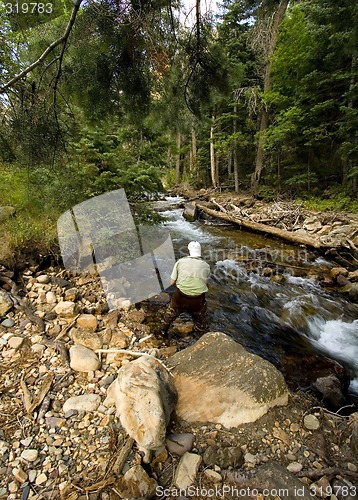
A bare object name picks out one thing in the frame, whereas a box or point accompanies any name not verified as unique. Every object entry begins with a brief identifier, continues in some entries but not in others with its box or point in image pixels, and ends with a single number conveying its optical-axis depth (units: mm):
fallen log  7633
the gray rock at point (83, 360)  2637
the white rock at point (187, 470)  1637
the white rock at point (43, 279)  4086
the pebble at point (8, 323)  3119
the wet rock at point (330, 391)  2727
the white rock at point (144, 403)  1770
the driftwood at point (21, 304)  3211
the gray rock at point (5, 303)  3307
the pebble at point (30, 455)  1746
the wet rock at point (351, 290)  5199
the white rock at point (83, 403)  2183
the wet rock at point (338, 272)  6033
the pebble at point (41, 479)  1619
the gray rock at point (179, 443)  1841
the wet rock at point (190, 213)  12605
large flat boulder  2102
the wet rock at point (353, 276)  5824
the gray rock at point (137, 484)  1562
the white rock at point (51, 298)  3706
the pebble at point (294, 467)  1765
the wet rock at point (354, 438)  1943
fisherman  3600
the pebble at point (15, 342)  2824
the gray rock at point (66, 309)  3463
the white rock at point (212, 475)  1654
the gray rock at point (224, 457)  1758
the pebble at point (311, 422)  2145
